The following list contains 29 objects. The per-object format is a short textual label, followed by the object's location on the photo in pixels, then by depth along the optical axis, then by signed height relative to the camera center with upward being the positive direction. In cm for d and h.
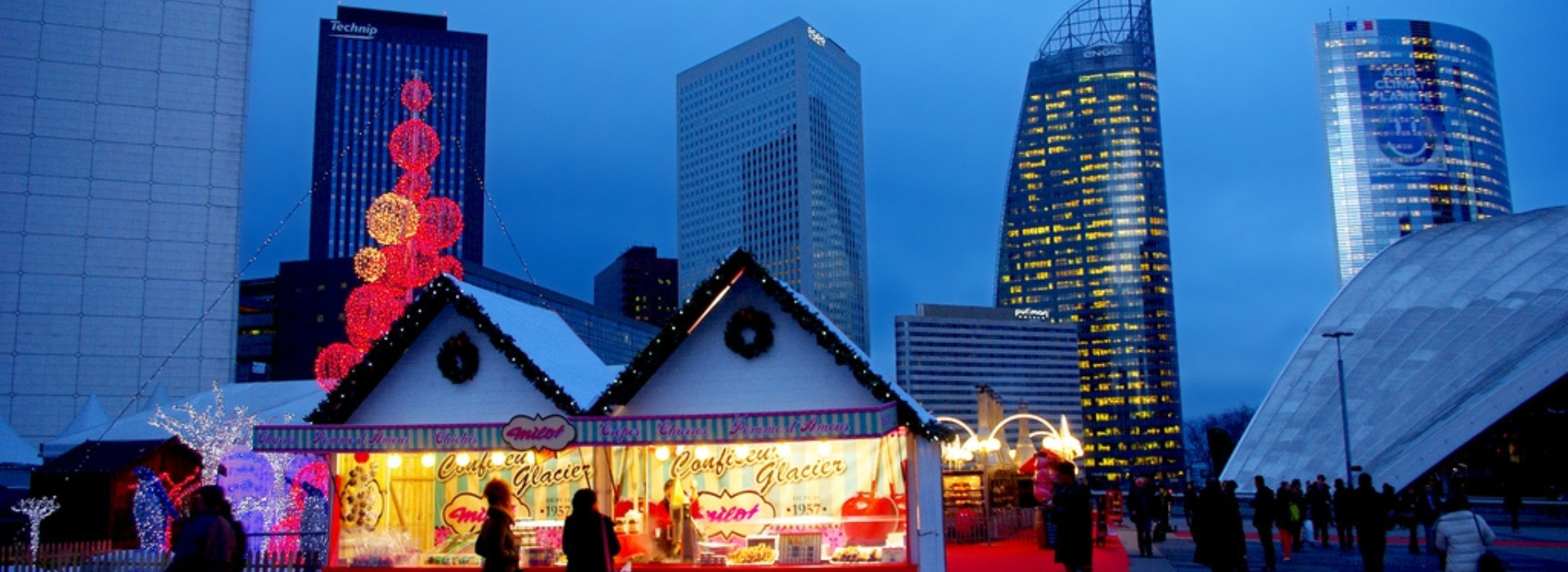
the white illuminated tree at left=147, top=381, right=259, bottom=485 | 2569 +84
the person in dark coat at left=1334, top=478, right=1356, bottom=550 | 2218 -136
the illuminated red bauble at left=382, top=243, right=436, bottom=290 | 2798 +477
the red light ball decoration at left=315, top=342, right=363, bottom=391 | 2744 +247
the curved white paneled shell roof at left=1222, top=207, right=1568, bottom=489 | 3850 +328
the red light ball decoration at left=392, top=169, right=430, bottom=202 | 2789 +675
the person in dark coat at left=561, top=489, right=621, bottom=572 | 941 -62
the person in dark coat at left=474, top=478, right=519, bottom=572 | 936 -56
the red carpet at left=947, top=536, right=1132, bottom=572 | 1977 -199
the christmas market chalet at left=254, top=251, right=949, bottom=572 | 1633 +29
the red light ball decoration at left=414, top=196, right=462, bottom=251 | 2828 +589
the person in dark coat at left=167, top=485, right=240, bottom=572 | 842 -53
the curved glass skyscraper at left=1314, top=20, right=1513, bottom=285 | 19688 +5205
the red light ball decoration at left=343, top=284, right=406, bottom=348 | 2705 +357
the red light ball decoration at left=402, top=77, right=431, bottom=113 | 2765 +892
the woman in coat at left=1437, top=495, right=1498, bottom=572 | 987 -82
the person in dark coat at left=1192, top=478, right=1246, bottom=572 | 1473 -106
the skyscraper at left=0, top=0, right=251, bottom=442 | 5366 +1283
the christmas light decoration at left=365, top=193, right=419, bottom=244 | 2744 +581
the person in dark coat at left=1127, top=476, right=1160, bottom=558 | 2233 -122
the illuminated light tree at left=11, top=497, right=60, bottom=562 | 2625 -81
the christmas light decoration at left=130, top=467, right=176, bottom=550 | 2162 -72
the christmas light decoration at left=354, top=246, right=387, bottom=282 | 2859 +495
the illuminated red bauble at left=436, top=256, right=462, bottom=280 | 2908 +503
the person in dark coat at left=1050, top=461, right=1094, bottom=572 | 1050 -64
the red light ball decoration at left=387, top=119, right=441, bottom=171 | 2739 +759
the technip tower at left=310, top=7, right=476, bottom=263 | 19725 +4557
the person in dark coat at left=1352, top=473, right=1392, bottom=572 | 1631 -117
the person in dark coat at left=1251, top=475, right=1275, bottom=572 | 1914 -117
